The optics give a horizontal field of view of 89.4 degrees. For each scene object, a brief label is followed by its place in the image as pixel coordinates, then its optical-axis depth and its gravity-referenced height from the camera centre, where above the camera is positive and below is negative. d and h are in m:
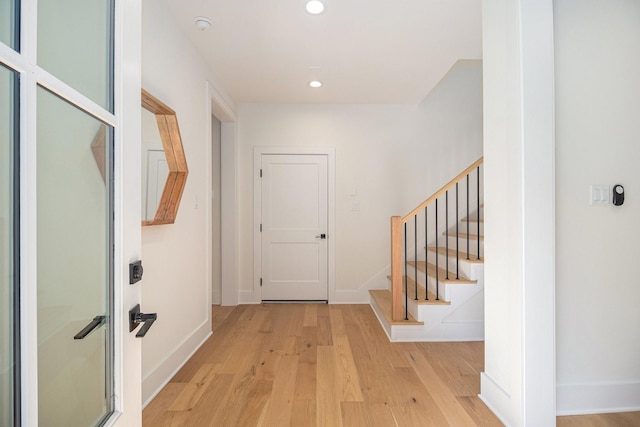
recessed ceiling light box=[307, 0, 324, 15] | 2.08 +1.36
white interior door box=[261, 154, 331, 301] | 4.14 -0.20
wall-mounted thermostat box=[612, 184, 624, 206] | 1.71 +0.09
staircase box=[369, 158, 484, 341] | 2.89 -0.81
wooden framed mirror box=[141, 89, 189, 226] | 1.90 +0.33
